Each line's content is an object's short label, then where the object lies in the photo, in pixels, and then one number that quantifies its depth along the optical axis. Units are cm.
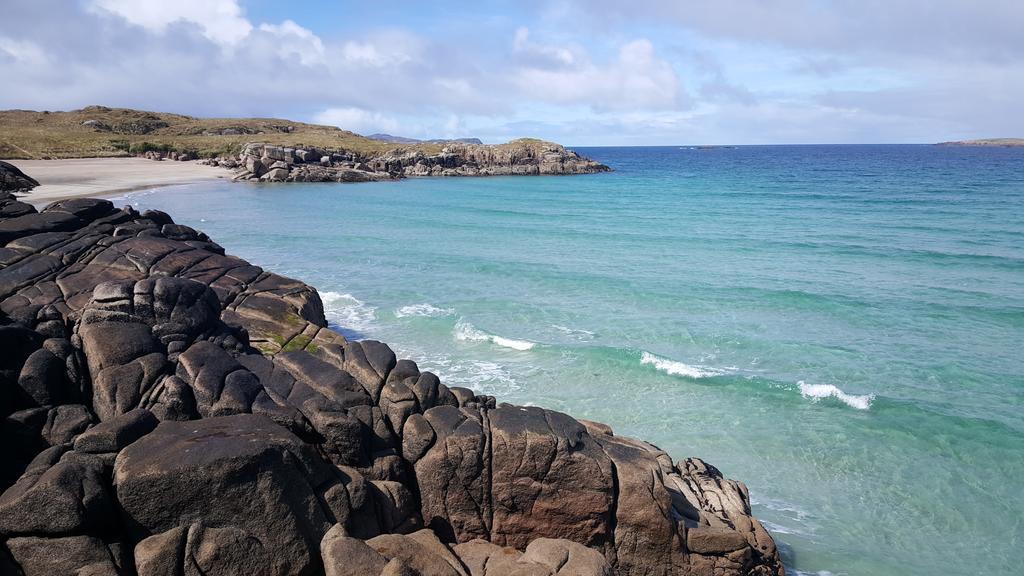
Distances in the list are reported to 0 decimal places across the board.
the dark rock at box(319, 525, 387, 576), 801
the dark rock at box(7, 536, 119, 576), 771
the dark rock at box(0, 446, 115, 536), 787
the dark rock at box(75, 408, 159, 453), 914
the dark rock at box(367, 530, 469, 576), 848
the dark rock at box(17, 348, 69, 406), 1048
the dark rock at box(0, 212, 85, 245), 2072
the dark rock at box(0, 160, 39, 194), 4359
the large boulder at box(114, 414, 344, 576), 848
